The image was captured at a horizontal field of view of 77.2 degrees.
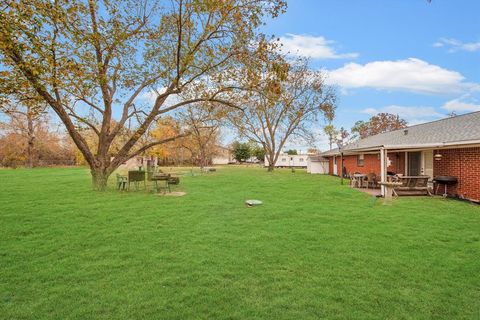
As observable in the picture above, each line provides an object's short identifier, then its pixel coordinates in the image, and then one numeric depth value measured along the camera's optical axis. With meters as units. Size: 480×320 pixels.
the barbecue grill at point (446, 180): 11.90
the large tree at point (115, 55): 7.26
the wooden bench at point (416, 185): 12.89
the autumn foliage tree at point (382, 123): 49.12
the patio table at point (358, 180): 16.63
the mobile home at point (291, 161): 63.88
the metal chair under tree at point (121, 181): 13.97
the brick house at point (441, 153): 11.16
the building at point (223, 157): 69.64
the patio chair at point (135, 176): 13.12
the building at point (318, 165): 33.53
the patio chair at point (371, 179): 15.72
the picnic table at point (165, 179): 13.06
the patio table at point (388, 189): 10.66
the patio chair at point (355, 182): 16.64
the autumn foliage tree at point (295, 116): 31.11
